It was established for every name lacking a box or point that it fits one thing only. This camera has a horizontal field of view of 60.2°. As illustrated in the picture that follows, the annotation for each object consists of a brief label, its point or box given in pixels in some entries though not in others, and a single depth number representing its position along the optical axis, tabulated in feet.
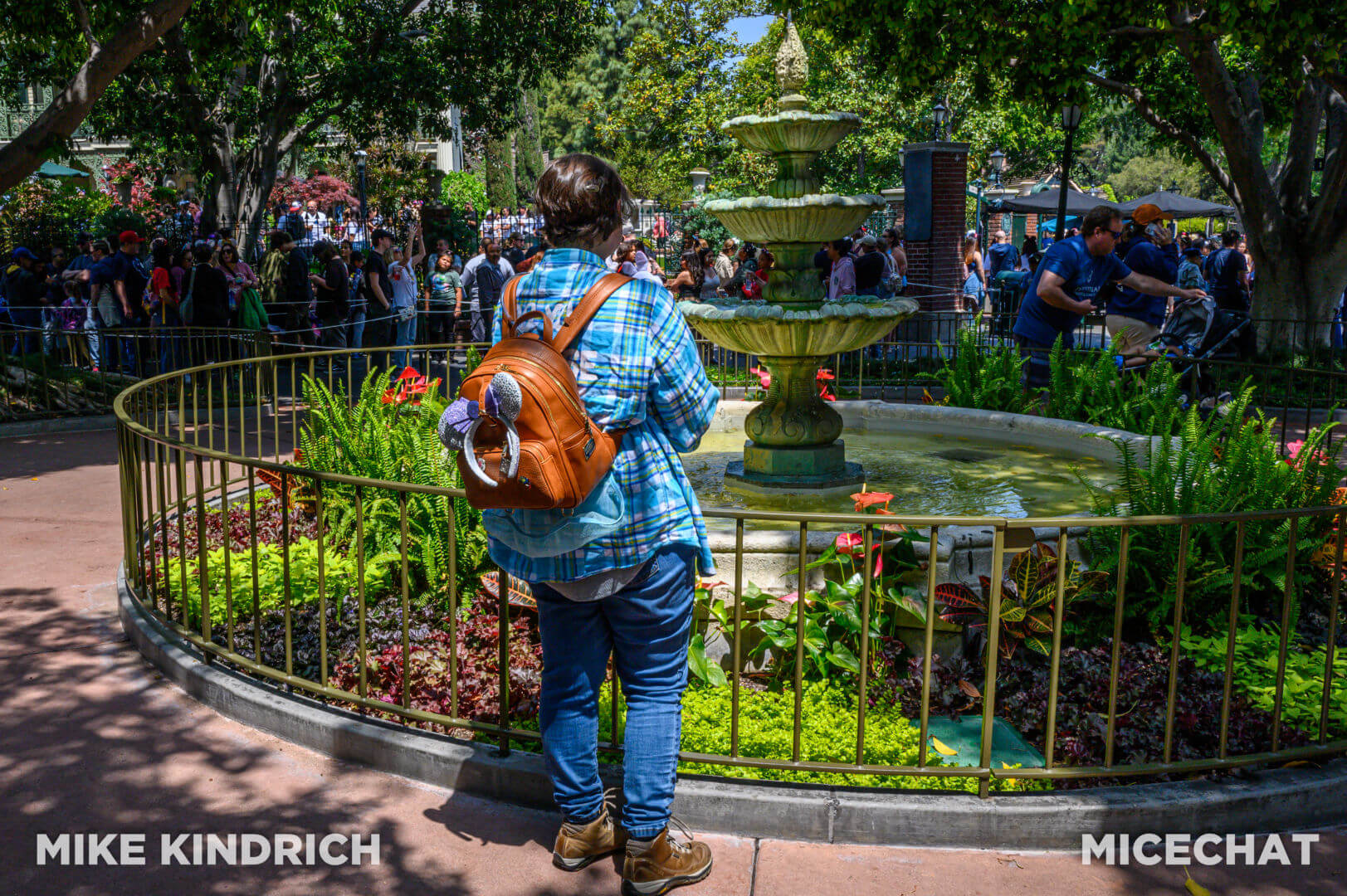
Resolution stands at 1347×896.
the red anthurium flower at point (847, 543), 16.09
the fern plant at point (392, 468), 17.85
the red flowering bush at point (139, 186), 71.82
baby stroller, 34.94
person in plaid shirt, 10.30
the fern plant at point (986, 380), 31.04
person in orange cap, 30.71
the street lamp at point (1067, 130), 56.29
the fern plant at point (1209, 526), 16.49
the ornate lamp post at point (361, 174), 79.66
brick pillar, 64.18
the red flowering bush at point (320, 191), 113.79
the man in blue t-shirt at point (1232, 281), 49.52
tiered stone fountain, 20.83
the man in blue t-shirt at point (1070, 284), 26.73
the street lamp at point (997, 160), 102.42
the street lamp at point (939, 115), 74.08
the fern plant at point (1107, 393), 26.68
